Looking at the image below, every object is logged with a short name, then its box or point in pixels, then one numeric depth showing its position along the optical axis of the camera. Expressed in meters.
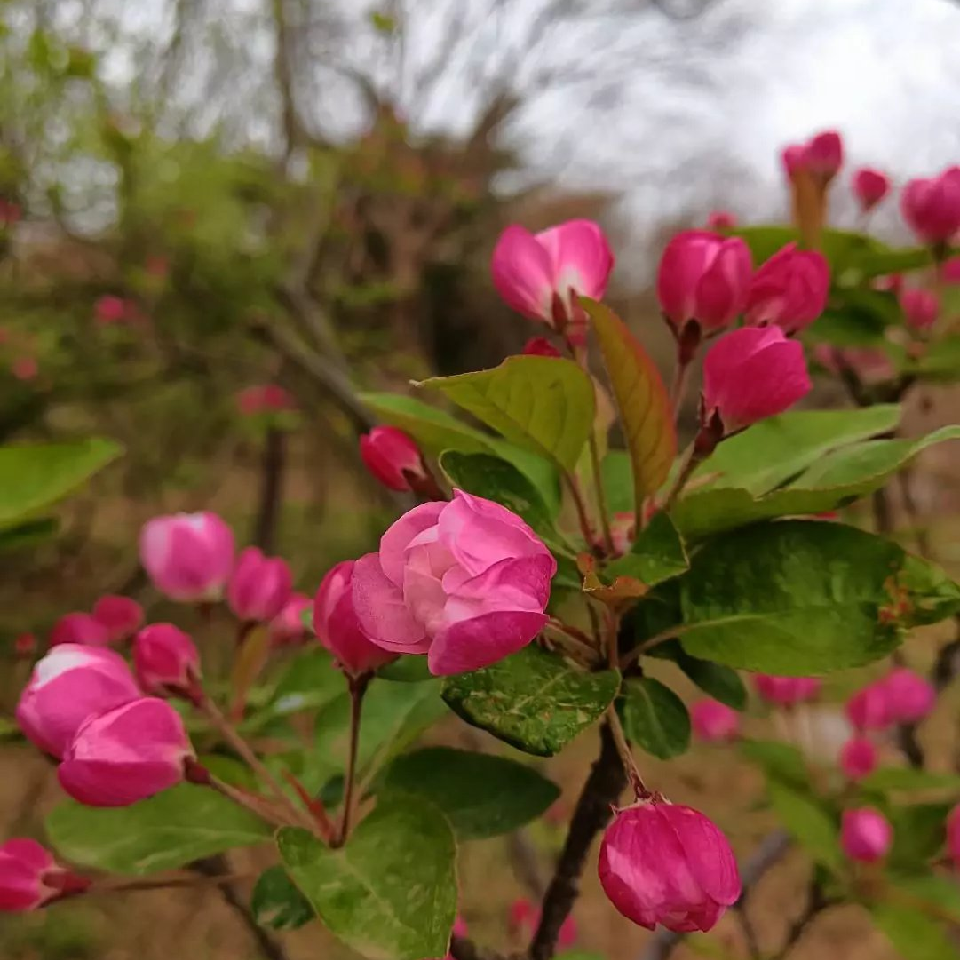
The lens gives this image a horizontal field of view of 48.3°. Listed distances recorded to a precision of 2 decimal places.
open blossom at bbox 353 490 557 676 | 0.14
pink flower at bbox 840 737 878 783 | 0.44
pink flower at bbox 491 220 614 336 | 0.21
